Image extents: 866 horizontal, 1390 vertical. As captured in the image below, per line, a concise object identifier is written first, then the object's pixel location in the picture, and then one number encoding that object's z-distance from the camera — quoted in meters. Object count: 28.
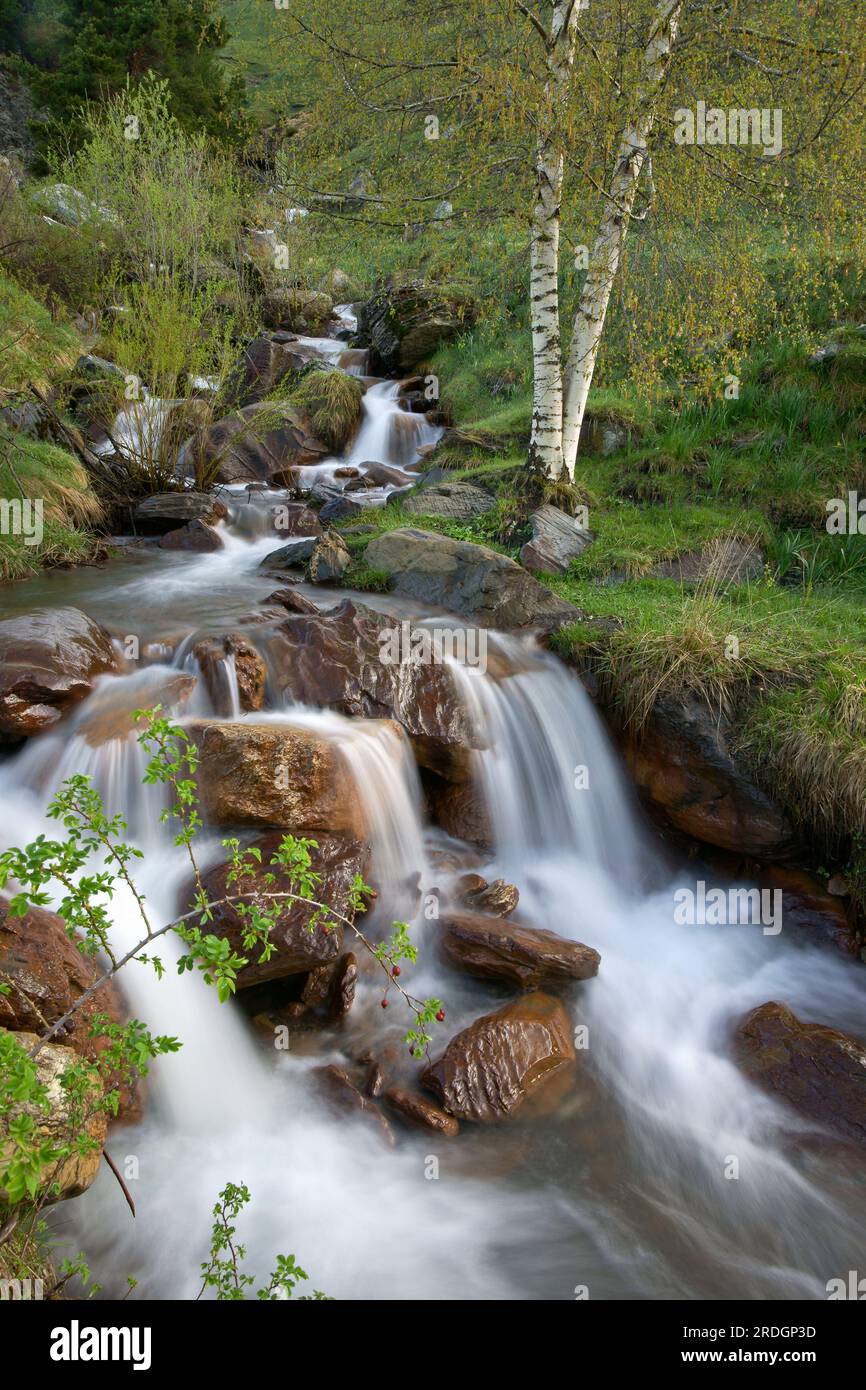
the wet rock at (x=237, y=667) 6.01
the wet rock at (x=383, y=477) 12.65
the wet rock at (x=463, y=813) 6.14
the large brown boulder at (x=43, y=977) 3.35
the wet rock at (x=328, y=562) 8.52
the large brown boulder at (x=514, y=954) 4.96
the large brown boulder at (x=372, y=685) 6.18
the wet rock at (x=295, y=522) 10.48
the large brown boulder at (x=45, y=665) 5.34
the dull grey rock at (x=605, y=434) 10.92
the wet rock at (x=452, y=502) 9.84
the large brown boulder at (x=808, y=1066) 4.30
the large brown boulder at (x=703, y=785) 5.83
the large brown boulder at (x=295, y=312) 19.36
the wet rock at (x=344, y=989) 4.74
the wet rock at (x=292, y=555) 9.16
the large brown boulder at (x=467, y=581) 7.38
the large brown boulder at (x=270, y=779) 4.92
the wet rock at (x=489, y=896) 5.50
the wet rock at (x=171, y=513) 10.45
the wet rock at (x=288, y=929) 4.39
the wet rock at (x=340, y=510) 10.65
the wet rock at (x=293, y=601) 7.46
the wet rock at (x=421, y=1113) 4.13
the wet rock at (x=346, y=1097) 4.16
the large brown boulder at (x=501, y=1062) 4.23
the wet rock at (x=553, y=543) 8.50
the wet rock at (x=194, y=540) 9.91
